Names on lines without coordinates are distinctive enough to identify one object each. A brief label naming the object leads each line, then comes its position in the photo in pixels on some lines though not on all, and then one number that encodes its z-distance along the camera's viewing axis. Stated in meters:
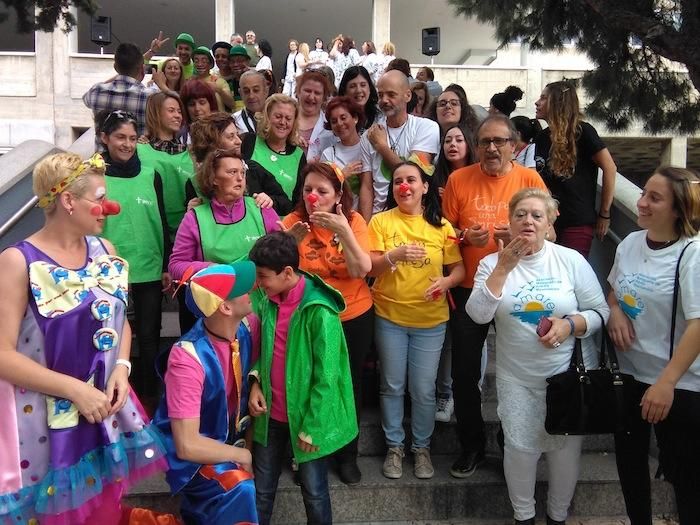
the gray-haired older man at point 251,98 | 4.91
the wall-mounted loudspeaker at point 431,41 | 15.75
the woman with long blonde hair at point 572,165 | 3.89
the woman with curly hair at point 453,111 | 4.39
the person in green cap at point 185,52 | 7.35
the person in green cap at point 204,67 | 6.52
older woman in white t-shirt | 2.89
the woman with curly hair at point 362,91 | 4.58
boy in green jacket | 2.63
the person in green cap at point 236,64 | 6.96
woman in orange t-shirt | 3.11
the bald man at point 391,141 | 4.05
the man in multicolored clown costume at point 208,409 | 2.26
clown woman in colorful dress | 2.06
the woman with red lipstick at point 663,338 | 2.65
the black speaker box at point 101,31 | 13.17
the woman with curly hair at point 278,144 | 3.96
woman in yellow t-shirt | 3.33
